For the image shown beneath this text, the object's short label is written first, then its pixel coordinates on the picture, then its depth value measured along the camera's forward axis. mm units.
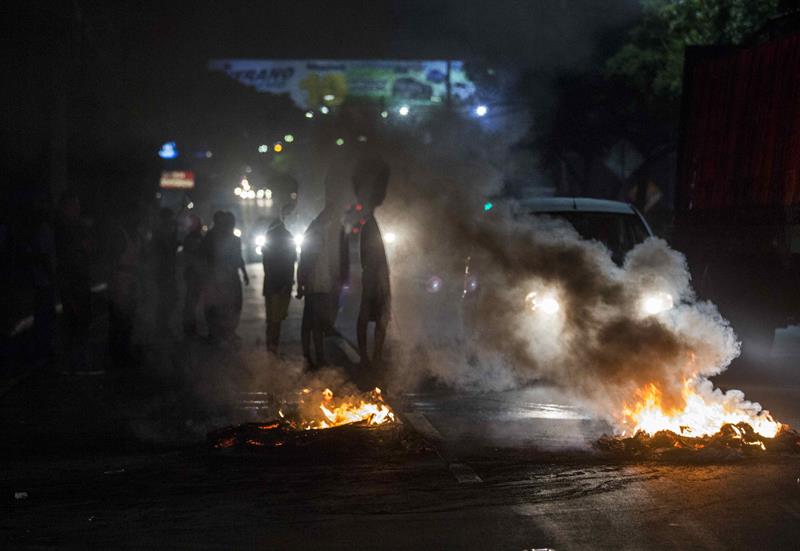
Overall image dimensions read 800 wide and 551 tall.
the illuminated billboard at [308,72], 90625
